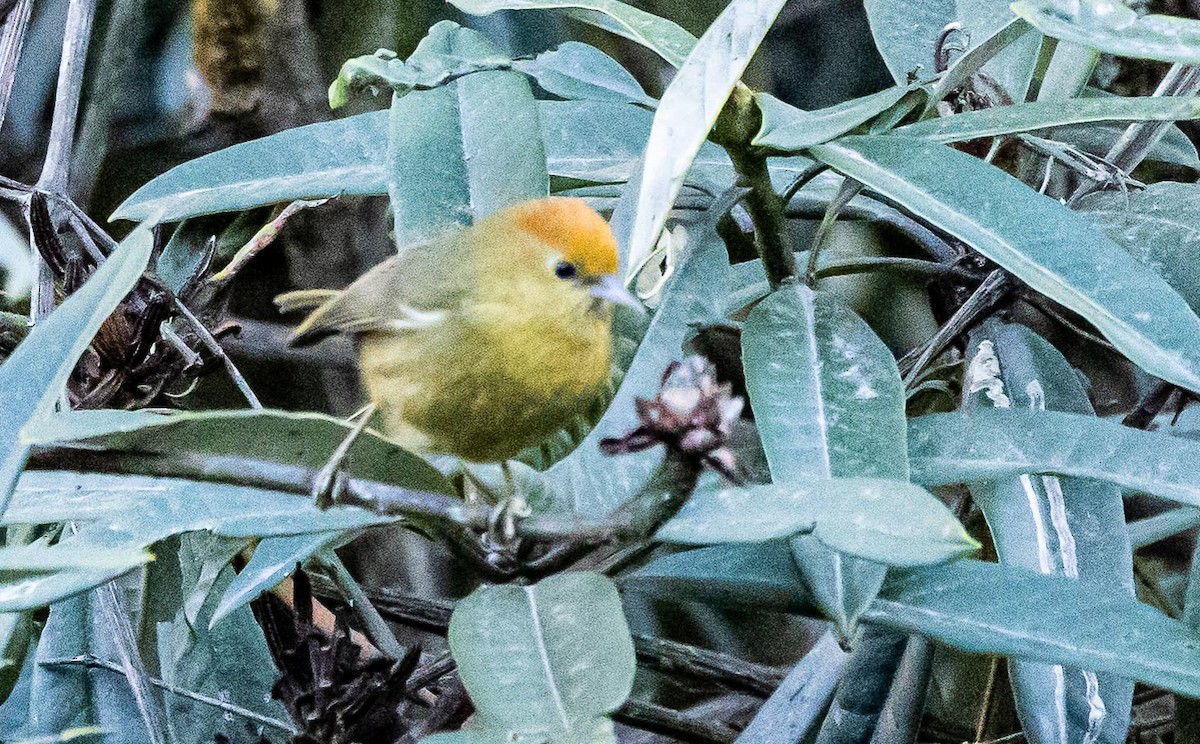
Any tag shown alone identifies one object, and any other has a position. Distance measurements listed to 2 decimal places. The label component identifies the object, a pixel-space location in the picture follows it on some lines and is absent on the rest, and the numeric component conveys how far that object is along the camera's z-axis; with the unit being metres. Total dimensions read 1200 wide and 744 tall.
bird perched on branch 3.90
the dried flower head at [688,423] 3.80
